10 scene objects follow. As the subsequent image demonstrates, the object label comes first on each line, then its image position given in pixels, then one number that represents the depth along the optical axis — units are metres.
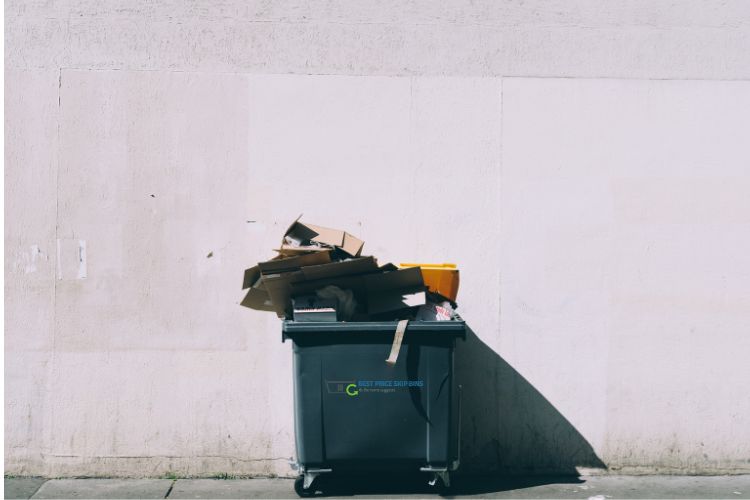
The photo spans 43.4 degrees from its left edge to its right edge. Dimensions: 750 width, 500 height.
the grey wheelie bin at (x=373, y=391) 5.24
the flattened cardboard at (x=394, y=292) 5.46
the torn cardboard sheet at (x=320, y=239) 5.56
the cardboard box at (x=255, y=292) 5.60
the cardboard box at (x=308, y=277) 5.37
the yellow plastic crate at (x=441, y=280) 5.63
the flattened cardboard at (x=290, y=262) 5.38
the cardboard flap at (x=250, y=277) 5.58
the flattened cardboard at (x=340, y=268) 5.36
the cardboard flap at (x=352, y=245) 5.57
